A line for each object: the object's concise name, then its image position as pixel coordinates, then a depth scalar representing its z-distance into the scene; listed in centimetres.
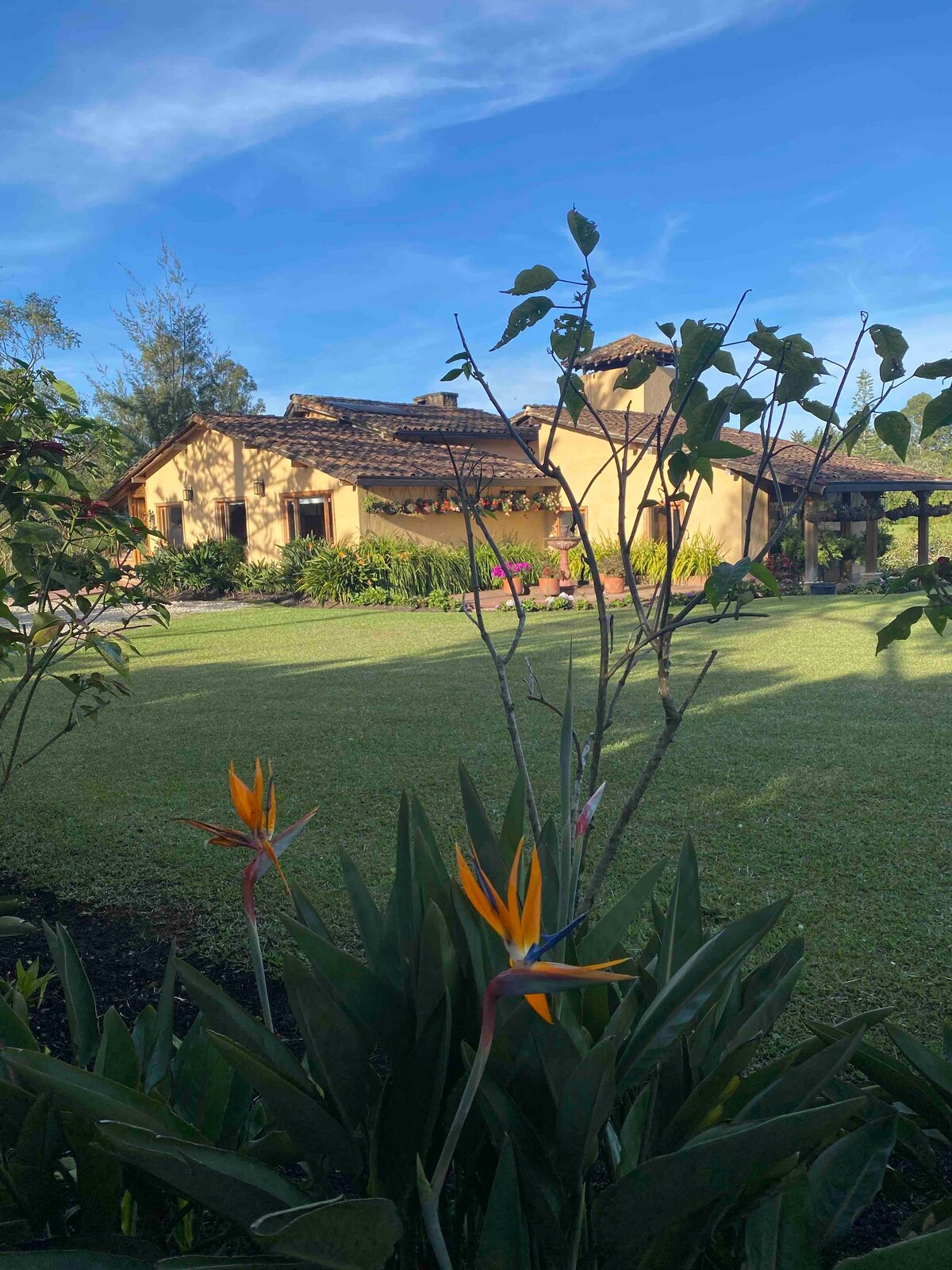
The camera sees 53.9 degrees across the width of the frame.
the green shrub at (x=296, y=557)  1950
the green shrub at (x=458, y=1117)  97
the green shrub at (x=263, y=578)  1980
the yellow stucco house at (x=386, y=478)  1986
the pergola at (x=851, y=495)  1767
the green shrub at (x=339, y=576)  1825
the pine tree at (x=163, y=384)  3628
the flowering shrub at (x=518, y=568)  1720
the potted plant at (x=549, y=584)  1776
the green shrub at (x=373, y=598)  1772
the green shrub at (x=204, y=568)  2119
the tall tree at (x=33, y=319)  3064
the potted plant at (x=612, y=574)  1708
